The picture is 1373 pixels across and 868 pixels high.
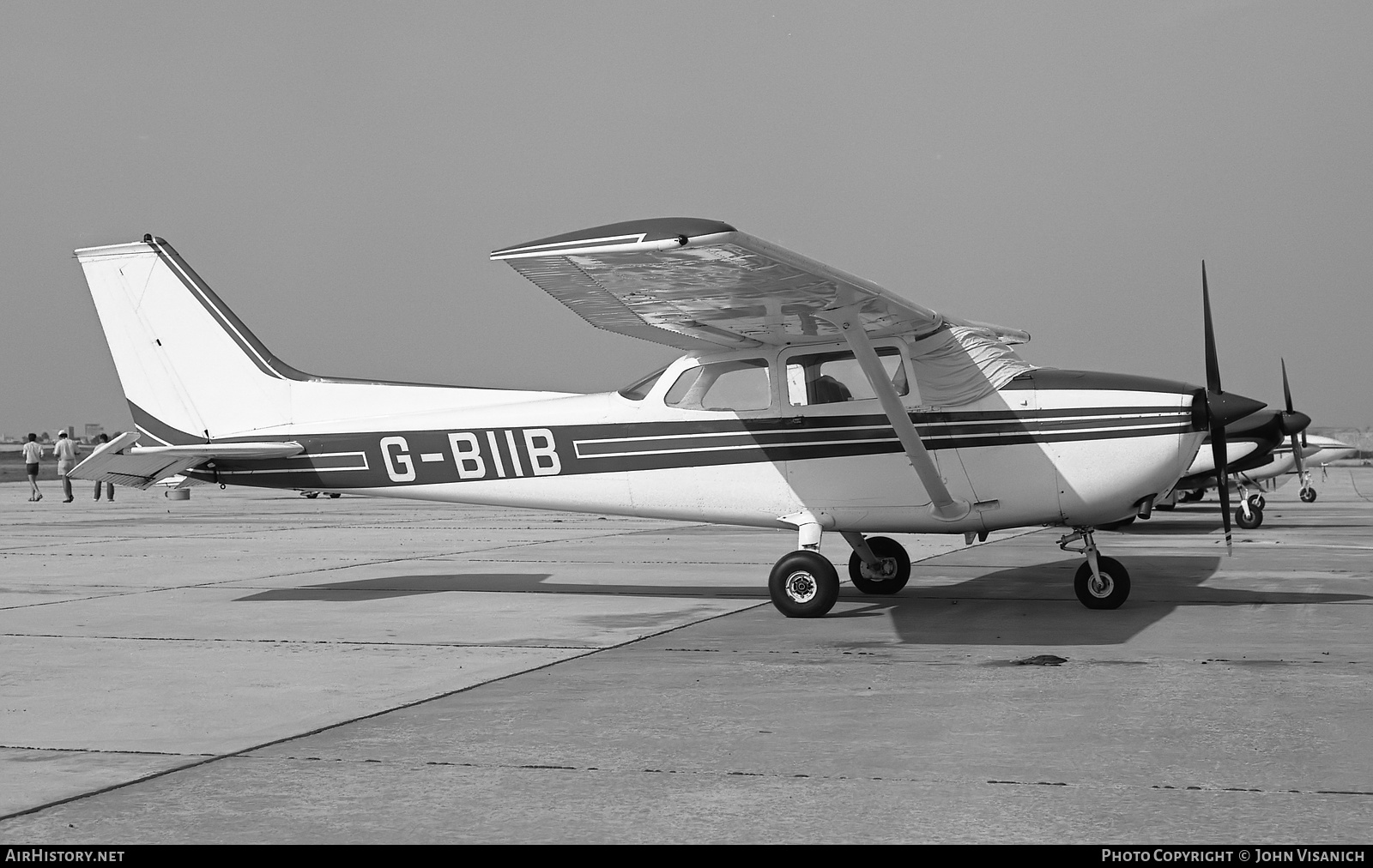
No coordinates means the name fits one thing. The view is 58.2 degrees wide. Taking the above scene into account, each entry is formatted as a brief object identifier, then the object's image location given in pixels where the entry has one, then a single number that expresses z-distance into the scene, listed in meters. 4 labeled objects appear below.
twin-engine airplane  17.69
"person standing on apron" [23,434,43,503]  33.19
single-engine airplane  9.32
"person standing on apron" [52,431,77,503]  33.22
